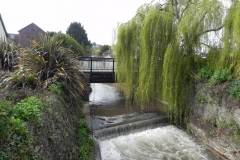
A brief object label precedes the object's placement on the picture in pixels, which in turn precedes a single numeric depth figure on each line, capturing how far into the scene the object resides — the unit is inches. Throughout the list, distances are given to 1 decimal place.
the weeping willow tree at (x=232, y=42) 171.3
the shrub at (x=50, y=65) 177.5
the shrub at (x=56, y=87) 156.2
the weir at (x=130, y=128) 232.5
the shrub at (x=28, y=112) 89.9
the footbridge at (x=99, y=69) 362.6
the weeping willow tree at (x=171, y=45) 207.6
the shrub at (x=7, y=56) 231.9
